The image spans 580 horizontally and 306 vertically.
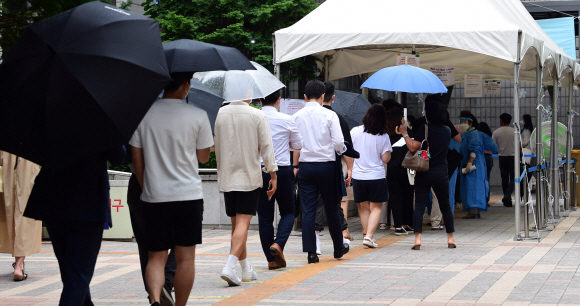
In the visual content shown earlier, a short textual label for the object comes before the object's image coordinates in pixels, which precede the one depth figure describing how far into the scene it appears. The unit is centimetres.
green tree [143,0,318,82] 2570
